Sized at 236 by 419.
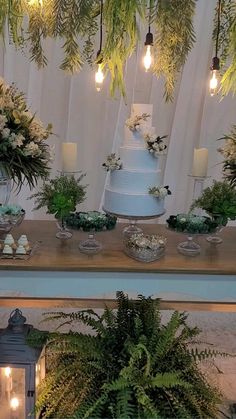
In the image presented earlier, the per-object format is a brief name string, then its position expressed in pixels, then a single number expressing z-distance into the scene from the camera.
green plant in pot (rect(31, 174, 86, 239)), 1.45
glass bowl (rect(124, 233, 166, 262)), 1.40
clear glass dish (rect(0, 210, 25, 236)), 1.46
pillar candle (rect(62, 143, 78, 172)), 1.63
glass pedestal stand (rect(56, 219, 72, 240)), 1.54
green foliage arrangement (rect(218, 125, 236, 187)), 1.57
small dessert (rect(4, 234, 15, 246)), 1.42
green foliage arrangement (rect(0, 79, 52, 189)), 1.45
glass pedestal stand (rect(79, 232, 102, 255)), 1.47
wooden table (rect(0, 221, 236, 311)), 1.35
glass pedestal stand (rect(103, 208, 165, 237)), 1.59
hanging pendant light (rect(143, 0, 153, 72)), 1.57
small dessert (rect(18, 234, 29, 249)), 1.43
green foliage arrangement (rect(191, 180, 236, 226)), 1.46
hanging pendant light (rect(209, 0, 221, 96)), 1.61
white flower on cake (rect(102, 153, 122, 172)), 1.61
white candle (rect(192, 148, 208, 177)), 1.63
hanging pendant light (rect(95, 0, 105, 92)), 1.55
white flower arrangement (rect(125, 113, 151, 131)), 1.62
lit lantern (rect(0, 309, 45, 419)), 1.46
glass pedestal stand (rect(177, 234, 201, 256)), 1.48
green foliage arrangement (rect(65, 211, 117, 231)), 1.45
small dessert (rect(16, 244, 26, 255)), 1.40
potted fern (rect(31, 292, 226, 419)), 1.40
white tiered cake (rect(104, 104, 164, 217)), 1.59
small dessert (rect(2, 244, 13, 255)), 1.39
